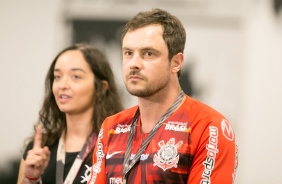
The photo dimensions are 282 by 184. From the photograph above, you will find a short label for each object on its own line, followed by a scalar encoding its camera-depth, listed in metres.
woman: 6.05
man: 4.24
